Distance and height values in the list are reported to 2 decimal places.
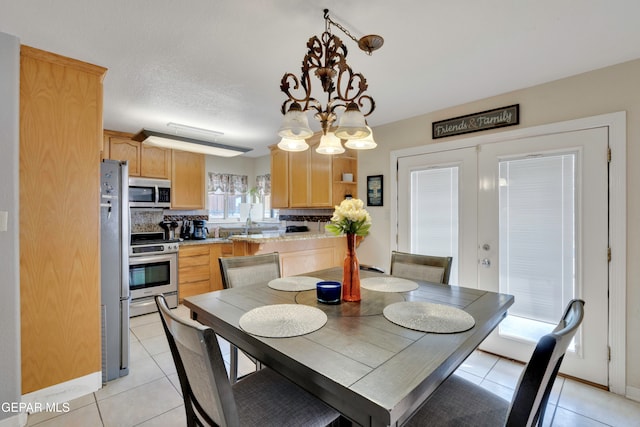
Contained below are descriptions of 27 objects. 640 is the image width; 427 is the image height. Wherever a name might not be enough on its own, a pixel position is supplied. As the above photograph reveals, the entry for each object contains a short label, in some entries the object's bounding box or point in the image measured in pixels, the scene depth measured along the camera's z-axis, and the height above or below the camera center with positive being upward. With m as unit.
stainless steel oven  3.54 -0.76
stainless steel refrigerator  2.21 -0.42
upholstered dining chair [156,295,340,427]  0.87 -0.73
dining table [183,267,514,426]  0.82 -0.49
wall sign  2.53 +0.87
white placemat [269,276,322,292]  1.82 -0.47
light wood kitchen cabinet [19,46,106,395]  1.86 -0.04
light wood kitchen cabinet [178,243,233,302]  4.00 -0.78
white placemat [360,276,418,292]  1.79 -0.46
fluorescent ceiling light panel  3.40 +0.88
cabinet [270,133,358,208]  3.82 +0.51
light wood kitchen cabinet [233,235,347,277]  3.10 -0.43
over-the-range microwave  3.92 +0.28
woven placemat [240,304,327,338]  1.18 -0.48
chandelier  1.49 +0.58
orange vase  1.59 -0.34
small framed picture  3.52 +0.28
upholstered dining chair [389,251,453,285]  2.12 -0.42
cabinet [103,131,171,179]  3.83 +0.80
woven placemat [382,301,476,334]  1.21 -0.48
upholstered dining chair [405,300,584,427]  0.79 -0.70
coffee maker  4.58 -0.27
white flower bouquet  1.57 -0.03
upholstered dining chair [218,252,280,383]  1.94 -0.43
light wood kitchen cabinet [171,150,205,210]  4.34 +0.51
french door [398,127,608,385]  2.18 -0.13
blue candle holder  1.54 -0.43
